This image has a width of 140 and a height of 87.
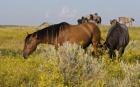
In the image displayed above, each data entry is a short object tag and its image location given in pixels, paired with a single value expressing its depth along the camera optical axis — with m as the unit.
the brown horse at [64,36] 16.20
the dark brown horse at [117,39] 17.62
